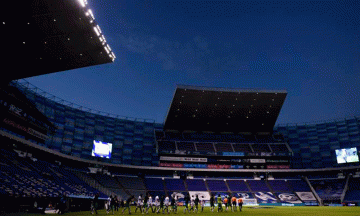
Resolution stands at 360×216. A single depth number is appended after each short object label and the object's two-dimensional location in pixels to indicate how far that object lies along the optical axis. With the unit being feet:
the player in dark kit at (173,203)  77.05
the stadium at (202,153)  185.26
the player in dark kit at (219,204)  82.48
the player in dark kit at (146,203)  74.69
